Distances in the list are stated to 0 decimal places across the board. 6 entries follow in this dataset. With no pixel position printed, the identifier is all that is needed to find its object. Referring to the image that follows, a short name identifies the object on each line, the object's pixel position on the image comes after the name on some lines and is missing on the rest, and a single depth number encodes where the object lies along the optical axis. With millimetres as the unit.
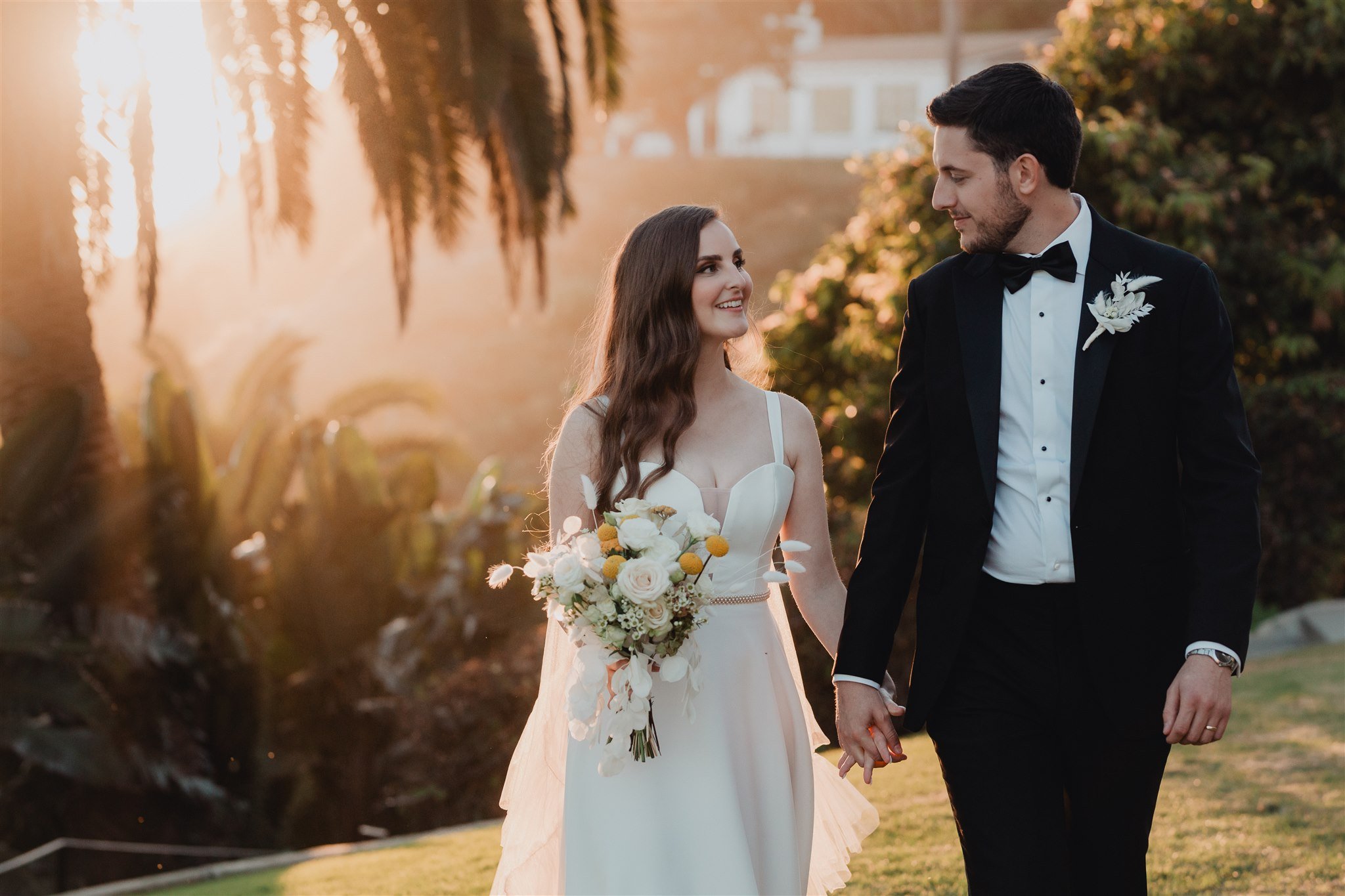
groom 3244
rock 13445
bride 3713
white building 52312
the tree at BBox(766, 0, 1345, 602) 13062
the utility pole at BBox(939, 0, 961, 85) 24781
